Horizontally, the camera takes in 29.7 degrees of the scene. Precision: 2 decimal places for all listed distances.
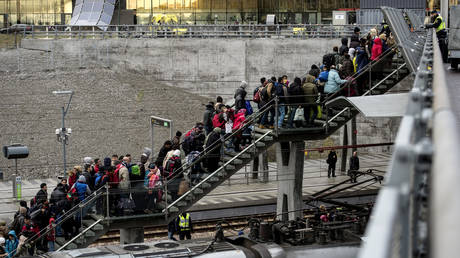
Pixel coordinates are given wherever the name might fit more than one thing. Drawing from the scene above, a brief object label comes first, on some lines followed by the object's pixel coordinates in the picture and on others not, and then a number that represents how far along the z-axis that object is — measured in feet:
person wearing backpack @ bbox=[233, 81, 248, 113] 79.77
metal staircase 68.03
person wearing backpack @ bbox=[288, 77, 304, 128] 79.12
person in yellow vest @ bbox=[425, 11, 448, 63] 69.77
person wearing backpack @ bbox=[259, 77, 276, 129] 80.02
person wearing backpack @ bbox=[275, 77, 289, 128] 79.15
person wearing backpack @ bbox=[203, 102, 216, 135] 77.66
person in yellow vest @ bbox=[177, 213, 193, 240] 82.69
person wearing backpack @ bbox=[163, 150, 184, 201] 71.92
